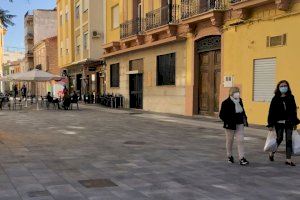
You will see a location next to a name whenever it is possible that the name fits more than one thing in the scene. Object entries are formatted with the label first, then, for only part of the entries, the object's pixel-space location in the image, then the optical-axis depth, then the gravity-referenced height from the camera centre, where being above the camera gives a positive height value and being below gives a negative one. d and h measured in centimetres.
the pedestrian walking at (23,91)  4796 -105
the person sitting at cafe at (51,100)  2739 -118
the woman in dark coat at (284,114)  832 -65
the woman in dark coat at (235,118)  837 -72
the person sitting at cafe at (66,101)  2658 -121
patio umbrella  2591 +33
